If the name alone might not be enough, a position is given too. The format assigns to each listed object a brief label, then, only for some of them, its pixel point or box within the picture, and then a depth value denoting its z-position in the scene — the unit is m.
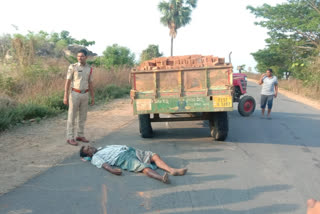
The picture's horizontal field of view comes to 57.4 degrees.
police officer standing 6.24
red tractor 10.36
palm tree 42.50
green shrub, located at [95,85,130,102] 15.48
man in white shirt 9.95
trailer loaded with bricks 6.08
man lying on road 4.50
